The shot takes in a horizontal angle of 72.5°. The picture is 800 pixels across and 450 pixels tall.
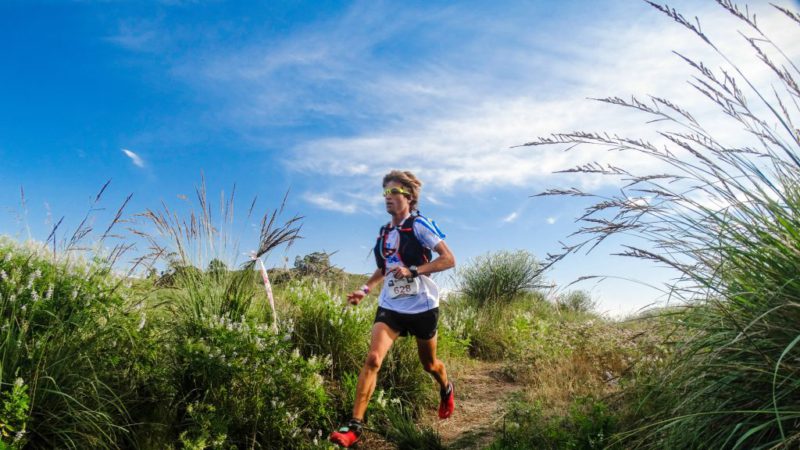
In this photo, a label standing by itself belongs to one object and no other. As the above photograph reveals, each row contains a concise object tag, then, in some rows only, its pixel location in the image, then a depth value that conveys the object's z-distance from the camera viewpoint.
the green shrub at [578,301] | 17.67
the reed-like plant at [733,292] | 2.73
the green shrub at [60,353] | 4.11
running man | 5.32
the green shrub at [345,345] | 6.55
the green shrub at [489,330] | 9.52
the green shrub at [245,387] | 4.94
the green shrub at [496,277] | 13.20
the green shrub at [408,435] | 5.16
